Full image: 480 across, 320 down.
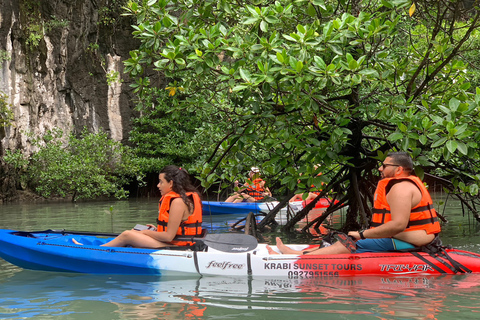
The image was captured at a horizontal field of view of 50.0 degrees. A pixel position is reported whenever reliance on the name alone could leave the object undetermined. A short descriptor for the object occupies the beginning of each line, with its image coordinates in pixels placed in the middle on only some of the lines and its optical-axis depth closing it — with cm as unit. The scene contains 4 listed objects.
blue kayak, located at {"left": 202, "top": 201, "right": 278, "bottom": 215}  1162
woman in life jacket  533
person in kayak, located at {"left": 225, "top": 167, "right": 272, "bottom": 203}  1110
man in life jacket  463
